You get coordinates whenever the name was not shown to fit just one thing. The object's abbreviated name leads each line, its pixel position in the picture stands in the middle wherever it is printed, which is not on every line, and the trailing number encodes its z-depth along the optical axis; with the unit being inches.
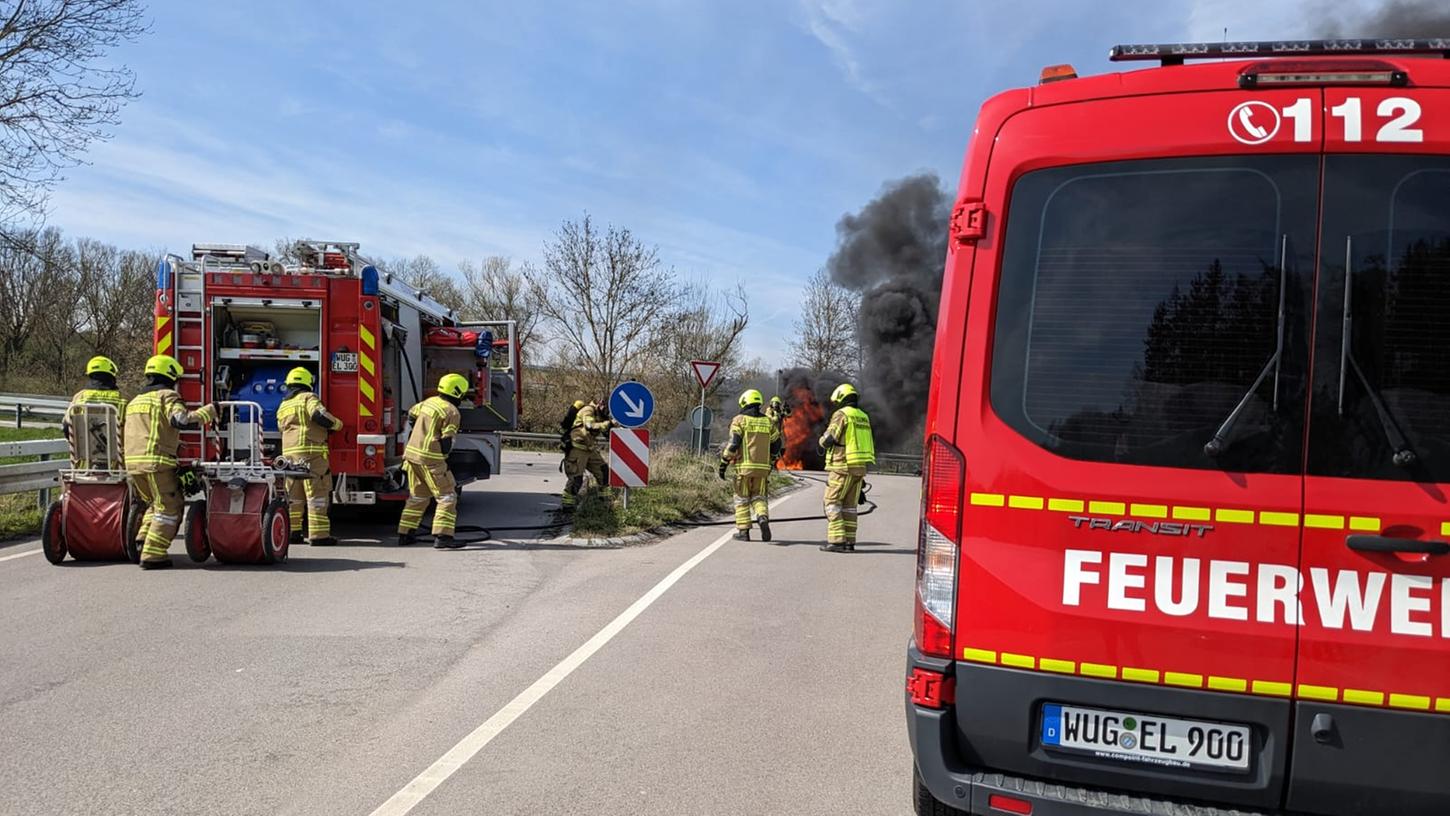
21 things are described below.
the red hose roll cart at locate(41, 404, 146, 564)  335.9
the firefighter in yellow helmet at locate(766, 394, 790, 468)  538.9
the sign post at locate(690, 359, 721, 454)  660.1
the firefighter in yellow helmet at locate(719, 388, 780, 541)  457.4
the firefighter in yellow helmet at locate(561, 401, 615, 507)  549.0
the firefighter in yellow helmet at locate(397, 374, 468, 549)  402.0
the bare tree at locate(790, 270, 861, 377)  1653.5
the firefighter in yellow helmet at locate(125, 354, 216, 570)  329.1
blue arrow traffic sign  490.0
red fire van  108.3
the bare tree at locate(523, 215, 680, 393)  968.3
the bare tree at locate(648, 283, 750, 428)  1066.7
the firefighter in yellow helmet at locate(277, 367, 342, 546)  406.6
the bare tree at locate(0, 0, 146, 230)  559.8
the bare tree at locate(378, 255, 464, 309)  1860.9
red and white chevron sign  493.4
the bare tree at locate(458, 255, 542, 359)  1838.1
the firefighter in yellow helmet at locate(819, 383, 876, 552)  423.2
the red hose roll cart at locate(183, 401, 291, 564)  337.1
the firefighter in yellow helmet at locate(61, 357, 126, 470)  353.1
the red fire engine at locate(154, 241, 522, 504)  418.9
